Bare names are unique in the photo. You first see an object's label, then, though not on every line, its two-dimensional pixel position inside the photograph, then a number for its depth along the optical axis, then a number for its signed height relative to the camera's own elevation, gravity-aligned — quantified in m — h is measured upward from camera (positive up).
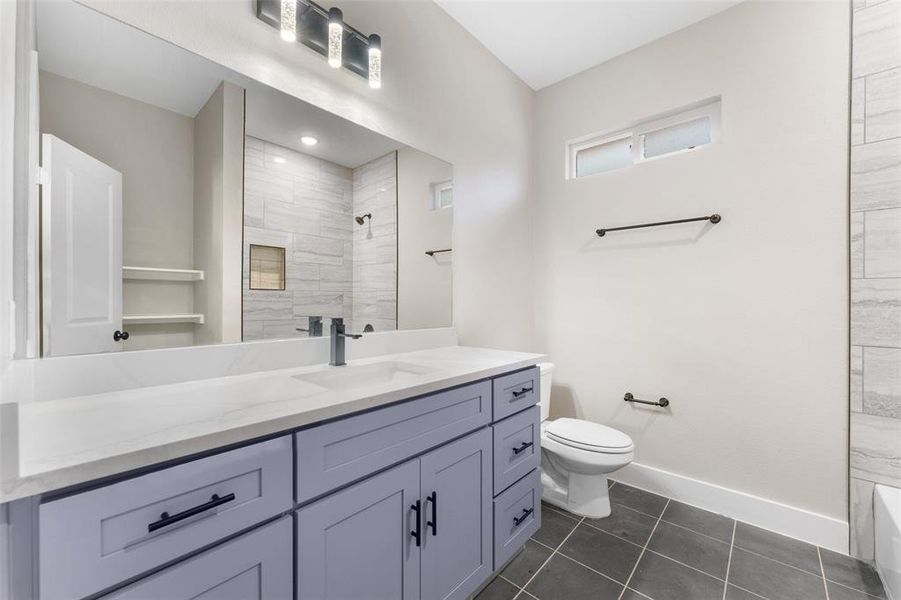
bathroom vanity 0.60 -0.44
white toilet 1.77 -0.78
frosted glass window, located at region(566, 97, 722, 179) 2.08 +0.98
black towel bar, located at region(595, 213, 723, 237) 1.93 +0.43
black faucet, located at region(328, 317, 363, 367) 1.43 -0.16
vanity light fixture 1.29 +1.00
